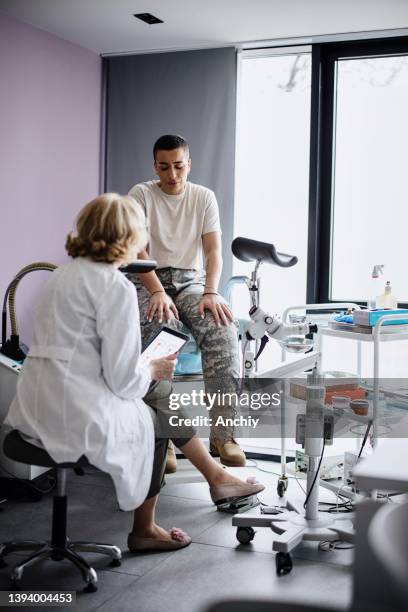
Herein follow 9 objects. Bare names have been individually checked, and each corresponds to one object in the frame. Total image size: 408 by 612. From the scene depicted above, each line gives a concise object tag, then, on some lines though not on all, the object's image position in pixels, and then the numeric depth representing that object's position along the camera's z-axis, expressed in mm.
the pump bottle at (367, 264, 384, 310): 3154
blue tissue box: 2824
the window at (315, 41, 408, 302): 3711
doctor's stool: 2051
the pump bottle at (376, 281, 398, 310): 3119
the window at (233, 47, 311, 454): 3881
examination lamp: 3010
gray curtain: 3910
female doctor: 1957
